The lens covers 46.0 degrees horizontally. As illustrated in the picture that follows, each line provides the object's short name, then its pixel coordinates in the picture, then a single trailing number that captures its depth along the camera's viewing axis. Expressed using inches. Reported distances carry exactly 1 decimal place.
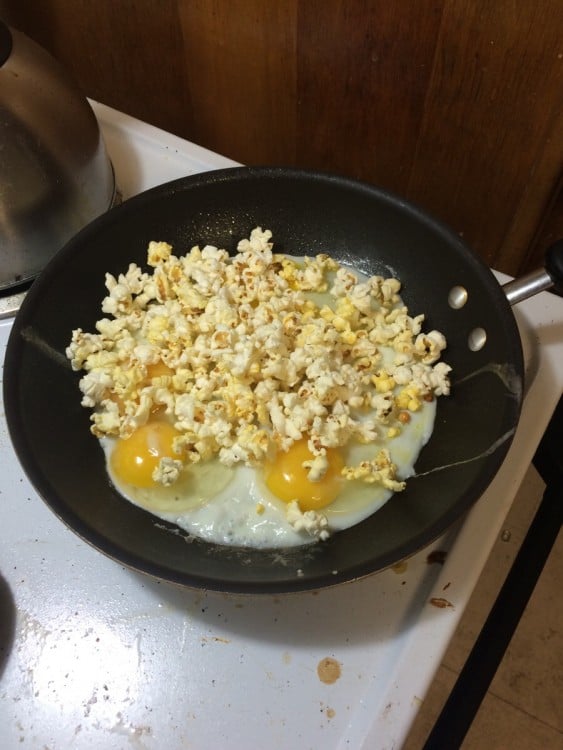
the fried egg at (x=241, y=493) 29.1
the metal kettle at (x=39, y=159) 30.7
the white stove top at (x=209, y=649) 26.4
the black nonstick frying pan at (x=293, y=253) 26.0
